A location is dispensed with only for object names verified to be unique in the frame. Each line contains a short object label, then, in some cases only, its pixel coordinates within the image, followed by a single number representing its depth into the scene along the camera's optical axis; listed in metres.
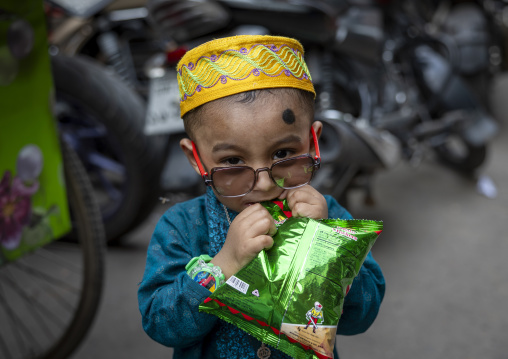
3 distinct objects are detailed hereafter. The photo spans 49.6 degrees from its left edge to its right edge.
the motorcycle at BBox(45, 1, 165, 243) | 2.55
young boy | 0.97
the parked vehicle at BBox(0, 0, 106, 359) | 1.61
